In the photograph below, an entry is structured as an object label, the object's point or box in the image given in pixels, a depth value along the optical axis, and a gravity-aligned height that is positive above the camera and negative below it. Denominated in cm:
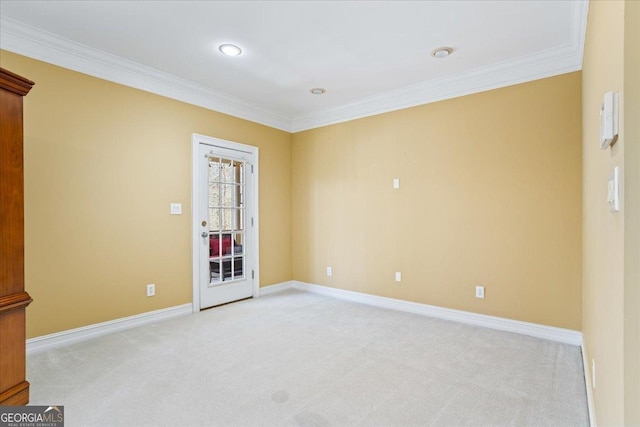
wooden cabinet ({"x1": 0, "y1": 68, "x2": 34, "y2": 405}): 154 -15
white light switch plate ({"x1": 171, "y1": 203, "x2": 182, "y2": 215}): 377 +6
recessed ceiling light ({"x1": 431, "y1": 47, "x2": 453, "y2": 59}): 303 +149
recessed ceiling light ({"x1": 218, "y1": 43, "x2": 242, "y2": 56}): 299 +151
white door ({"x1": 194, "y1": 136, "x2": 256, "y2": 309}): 404 -14
